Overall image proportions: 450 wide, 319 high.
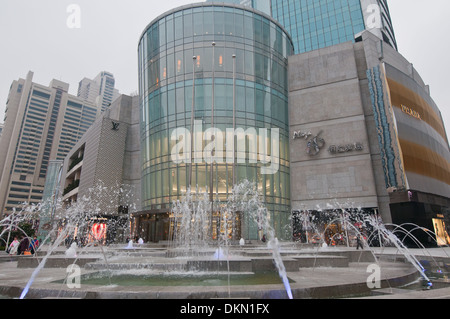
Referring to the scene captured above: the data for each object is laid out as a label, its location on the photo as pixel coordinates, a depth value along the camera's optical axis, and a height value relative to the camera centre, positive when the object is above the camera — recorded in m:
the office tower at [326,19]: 76.81 +60.86
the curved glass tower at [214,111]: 31.86 +14.85
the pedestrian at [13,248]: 17.38 -0.55
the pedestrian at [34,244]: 18.80 -0.37
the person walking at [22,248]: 18.22 -0.59
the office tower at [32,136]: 153.88 +57.97
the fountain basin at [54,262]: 11.43 -0.90
